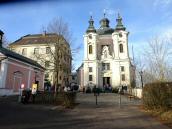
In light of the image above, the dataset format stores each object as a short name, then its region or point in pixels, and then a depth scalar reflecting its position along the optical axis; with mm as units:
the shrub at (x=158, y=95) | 8661
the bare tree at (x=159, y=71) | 17991
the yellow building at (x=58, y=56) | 18151
